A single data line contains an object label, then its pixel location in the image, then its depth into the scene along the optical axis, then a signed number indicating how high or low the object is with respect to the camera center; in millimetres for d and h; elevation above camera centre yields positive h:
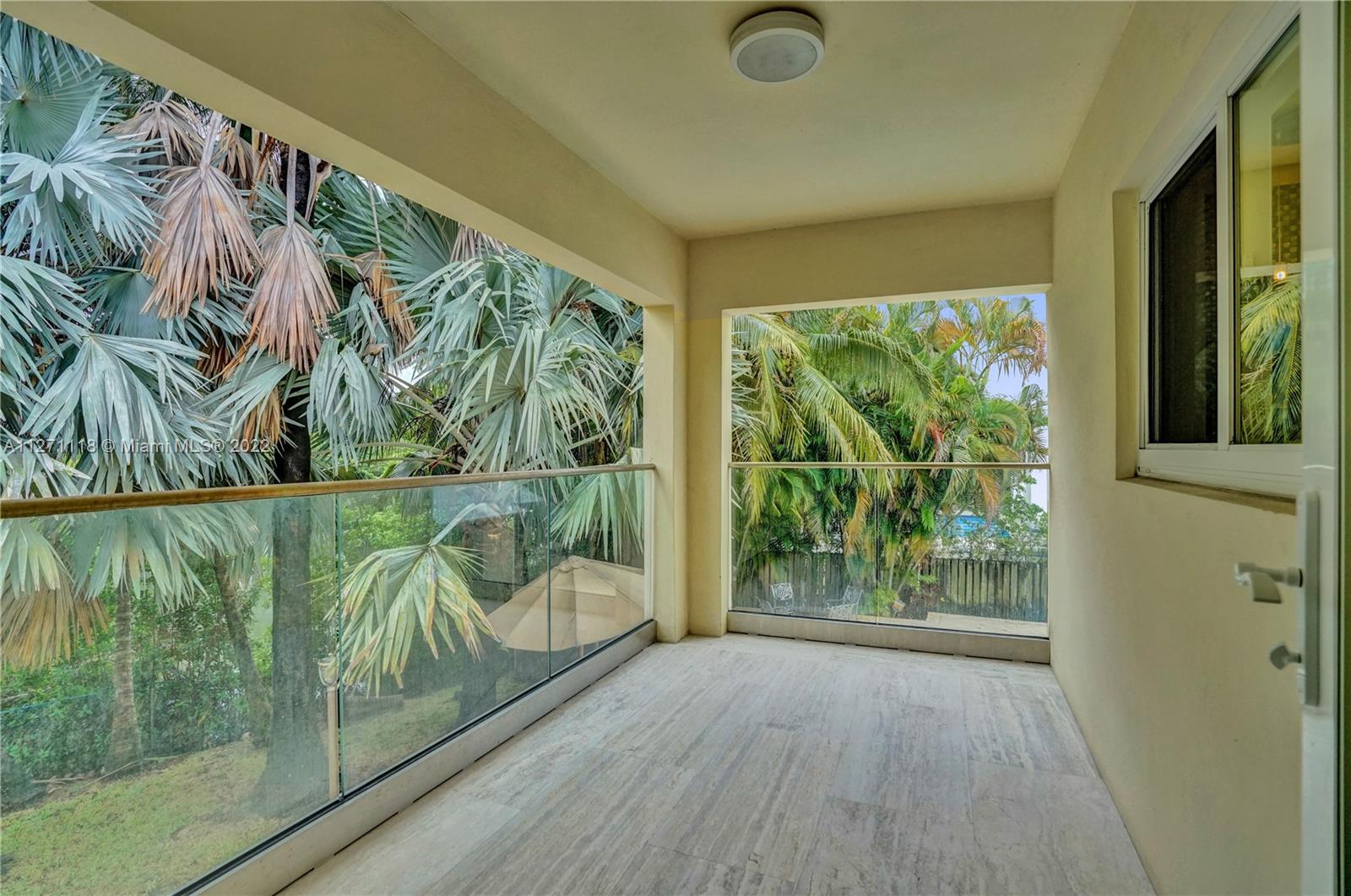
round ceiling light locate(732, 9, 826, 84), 1854 +1304
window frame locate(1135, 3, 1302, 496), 1150 +217
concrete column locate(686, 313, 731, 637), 4012 -186
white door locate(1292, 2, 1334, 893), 728 +6
